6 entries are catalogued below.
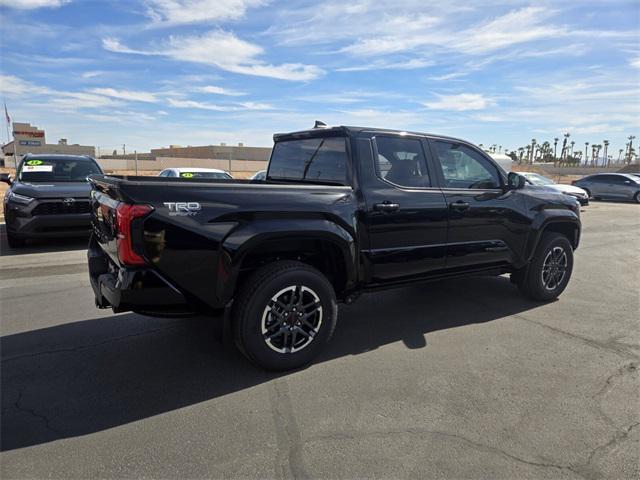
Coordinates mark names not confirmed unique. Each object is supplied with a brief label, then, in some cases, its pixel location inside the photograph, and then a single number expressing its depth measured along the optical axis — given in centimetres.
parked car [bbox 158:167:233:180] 1144
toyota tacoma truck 308
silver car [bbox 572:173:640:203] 2333
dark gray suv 769
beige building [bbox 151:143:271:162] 8031
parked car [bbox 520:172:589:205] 1873
